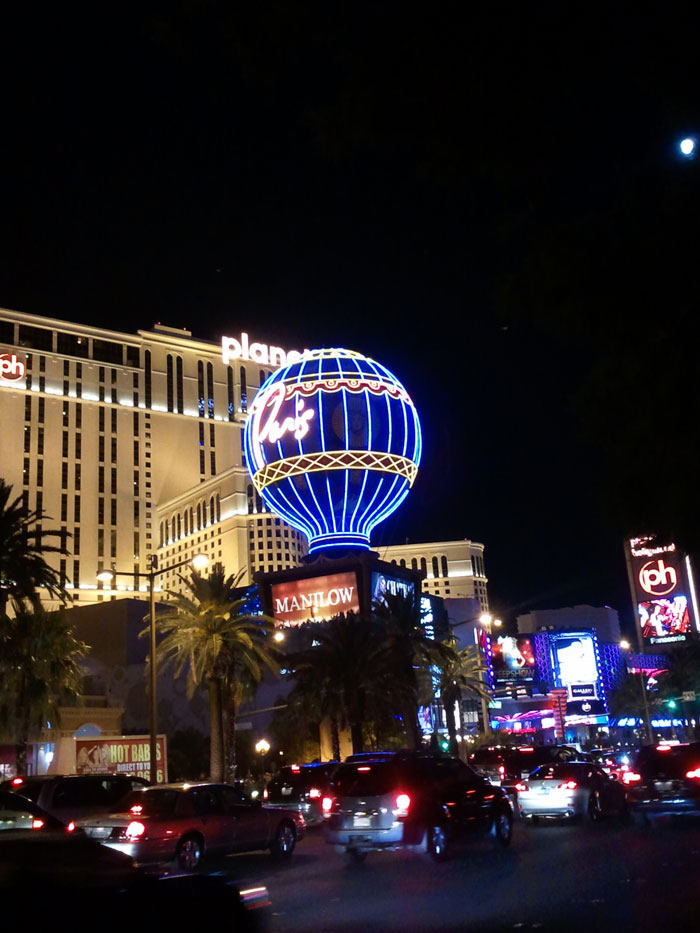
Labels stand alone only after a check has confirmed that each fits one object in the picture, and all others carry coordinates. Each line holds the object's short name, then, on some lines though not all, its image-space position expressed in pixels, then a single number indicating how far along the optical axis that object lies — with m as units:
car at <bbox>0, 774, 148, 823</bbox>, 17.81
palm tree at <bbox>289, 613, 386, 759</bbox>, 42.03
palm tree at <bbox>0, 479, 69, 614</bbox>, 28.42
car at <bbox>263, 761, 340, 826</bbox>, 24.28
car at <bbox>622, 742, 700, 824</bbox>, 18.03
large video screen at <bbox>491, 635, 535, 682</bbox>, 115.81
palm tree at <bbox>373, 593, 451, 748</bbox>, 43.81
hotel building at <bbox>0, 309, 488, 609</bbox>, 129.12
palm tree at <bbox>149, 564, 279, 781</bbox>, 35.12
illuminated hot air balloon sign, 69.75
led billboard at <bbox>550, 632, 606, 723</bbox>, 120.25
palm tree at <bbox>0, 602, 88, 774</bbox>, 34.44
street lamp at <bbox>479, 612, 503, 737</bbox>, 76.94
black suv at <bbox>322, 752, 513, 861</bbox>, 14.73
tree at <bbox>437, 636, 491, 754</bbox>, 52.53
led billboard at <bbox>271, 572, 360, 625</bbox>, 73.25
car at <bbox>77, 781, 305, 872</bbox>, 14.33
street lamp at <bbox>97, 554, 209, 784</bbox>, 27.14
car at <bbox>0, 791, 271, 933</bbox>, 4.68
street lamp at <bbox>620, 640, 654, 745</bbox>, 59.61
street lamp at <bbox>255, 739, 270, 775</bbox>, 48.94
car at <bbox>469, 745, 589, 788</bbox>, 28.27
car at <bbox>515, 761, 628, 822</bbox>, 19.14
